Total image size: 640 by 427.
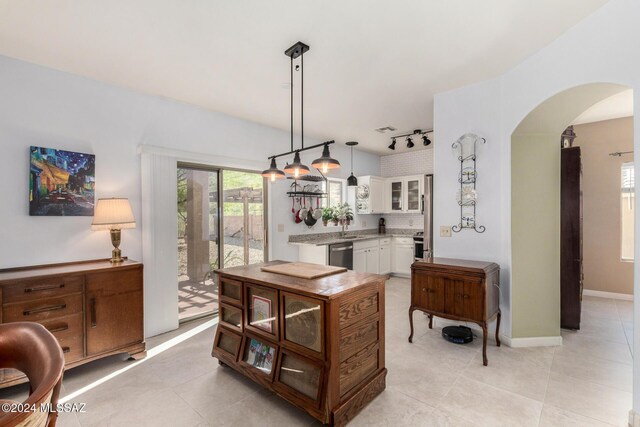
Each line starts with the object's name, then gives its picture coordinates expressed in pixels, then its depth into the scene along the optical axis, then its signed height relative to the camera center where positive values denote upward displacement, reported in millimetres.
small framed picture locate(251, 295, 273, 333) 2322 -801
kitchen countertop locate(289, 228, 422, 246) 5104 -488
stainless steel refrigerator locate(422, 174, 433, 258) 4391 -39
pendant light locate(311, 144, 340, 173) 2516 +418
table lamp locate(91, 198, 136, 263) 2865 -48
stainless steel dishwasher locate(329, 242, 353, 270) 5000 -736
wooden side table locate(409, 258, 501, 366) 2746 -768
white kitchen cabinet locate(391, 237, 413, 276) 6145 -910
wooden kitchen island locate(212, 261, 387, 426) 1927 -917
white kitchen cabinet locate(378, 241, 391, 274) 6107 -986
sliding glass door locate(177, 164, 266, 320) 3893 -224
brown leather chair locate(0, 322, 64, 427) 688 -433
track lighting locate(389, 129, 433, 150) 4920 +1319
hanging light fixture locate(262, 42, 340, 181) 2495 +427
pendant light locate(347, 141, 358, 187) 5920 +629
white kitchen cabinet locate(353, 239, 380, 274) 5516 -834
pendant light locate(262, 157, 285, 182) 2852 +374
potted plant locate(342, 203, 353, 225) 5965 -45
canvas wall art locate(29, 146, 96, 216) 2727 +291
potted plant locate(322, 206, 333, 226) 5637 -59
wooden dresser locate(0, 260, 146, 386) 2334 -780
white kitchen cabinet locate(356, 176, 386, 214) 6340 +357
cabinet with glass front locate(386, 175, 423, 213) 6266 +373
